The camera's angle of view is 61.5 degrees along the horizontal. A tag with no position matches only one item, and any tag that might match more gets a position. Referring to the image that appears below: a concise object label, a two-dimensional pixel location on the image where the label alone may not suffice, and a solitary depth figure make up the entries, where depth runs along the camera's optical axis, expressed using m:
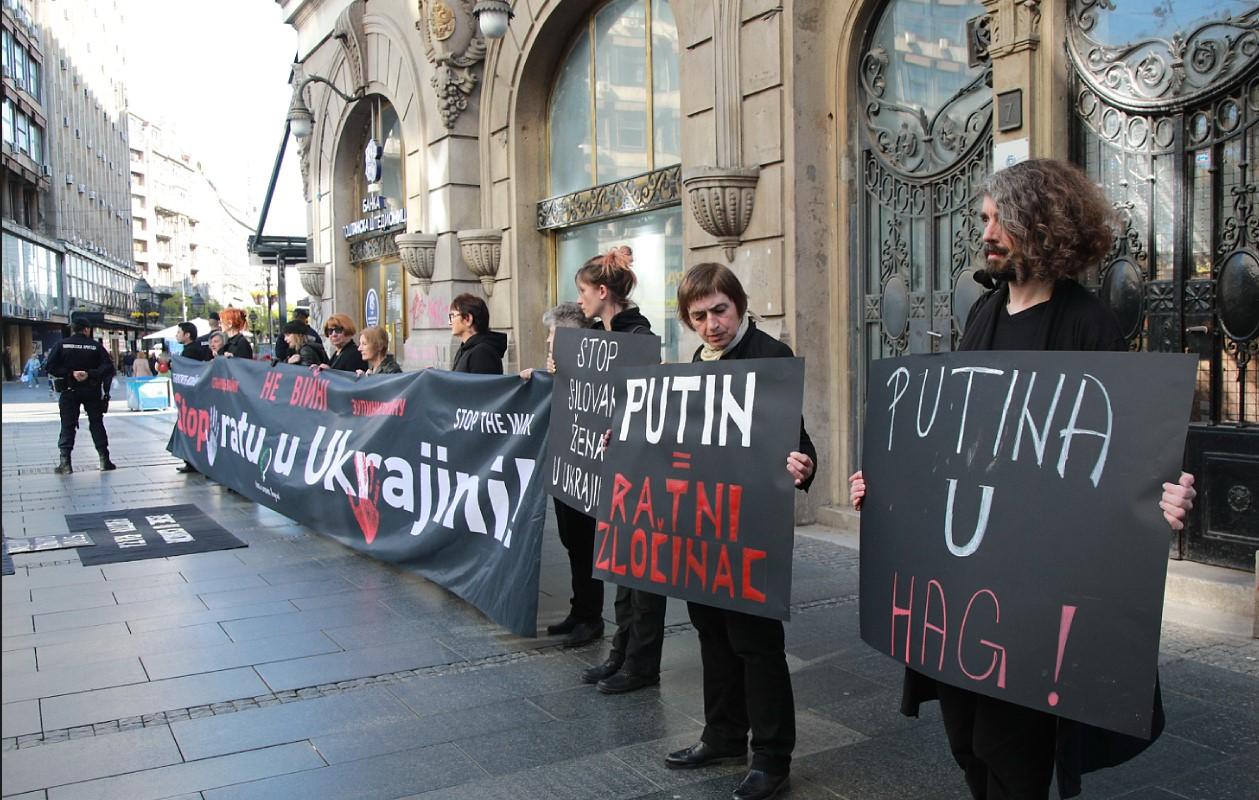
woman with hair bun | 4.54
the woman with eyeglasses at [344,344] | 8.72
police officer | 13.04
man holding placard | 2.32
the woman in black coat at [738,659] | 3.45
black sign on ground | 7.78
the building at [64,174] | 56.06
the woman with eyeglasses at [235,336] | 11.14
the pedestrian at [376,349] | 8.00
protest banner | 5.37
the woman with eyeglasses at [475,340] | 6.19
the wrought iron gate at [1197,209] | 5.52
